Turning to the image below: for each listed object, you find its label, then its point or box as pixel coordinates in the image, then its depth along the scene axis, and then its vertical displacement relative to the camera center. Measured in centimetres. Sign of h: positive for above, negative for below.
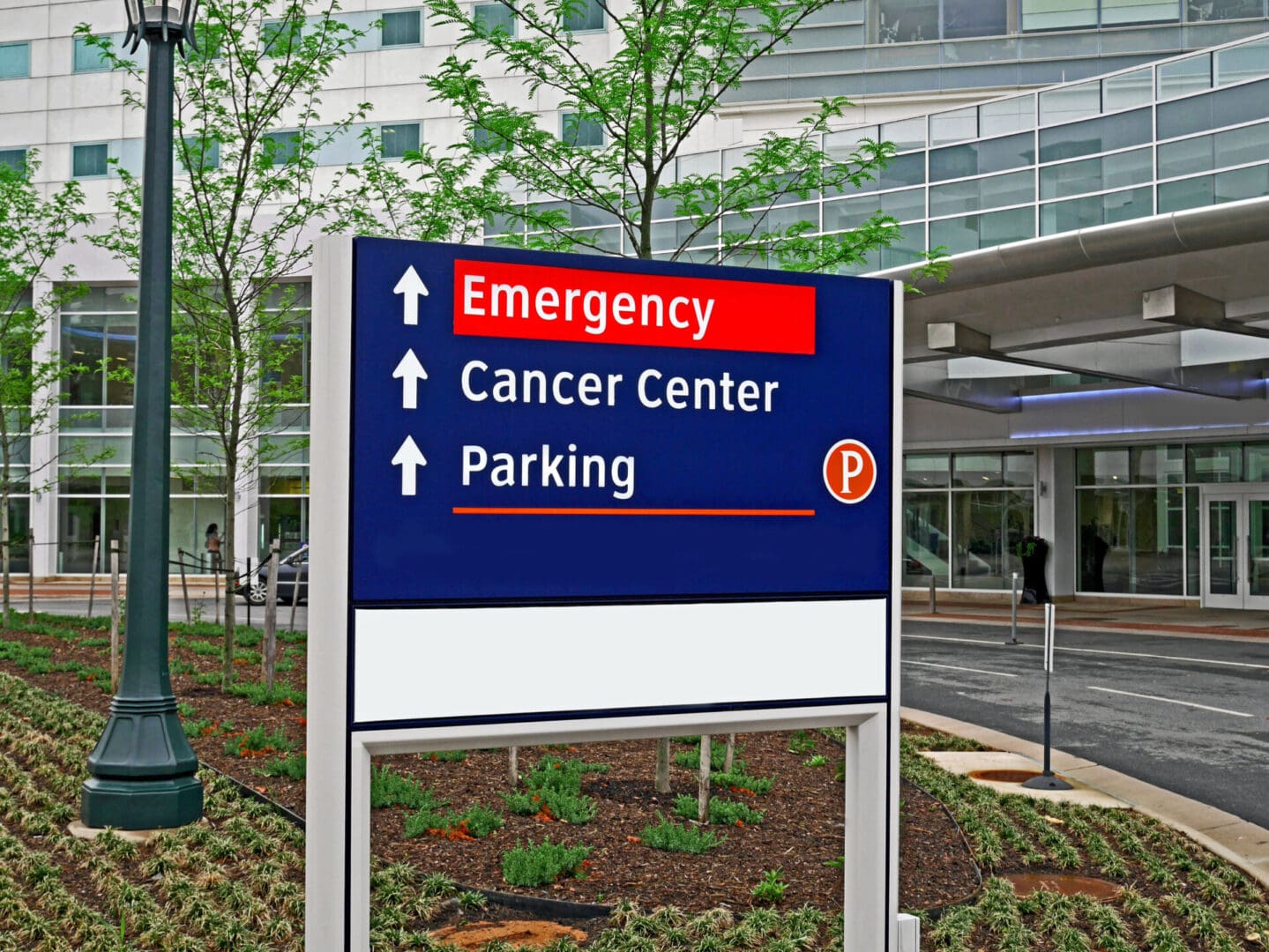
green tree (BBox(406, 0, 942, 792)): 916 +271
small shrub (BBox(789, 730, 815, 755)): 1038 -184
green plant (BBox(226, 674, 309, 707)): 1205 -168
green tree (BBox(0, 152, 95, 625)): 1903 +316
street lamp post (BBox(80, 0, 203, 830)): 826 +31
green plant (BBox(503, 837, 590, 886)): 640 -170
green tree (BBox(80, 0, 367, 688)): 1276 +288
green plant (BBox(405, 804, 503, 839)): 729 -171
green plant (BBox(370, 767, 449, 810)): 793 -169
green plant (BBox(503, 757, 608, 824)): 774 -172
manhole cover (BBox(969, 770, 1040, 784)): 985 -197
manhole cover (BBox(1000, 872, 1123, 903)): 679 -192
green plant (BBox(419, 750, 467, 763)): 953 -176
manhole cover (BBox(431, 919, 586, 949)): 572 -182
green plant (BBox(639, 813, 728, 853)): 705 -173
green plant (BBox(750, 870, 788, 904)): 631 -178
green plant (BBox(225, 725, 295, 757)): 961 -169
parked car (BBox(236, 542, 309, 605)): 2828 -164
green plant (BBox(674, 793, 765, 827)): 777 -175
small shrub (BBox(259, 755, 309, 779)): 876 -169
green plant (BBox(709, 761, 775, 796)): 861 -176
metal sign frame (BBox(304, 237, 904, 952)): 325 -53
